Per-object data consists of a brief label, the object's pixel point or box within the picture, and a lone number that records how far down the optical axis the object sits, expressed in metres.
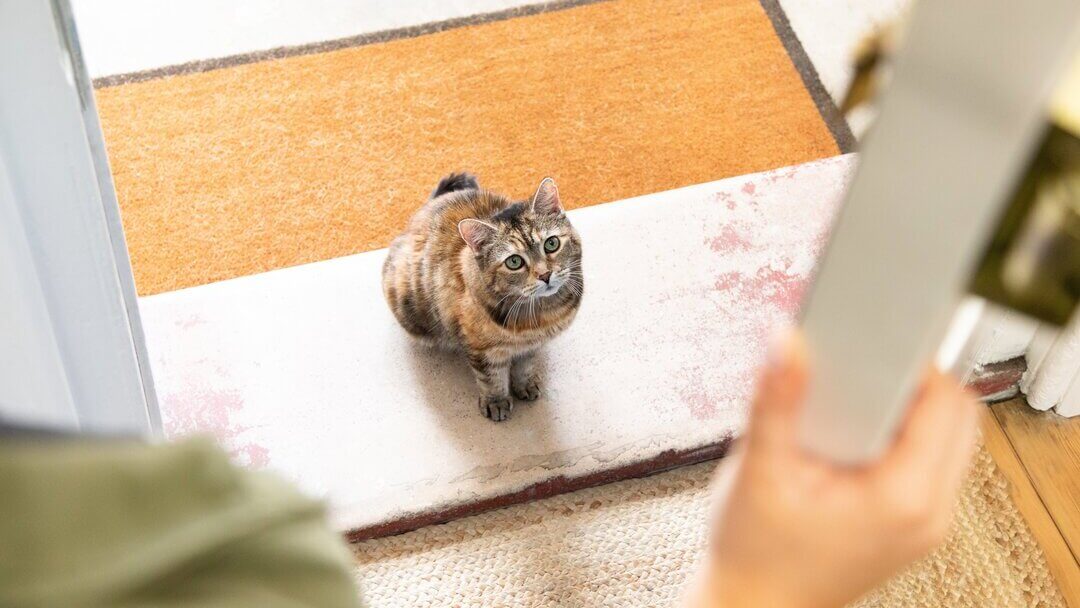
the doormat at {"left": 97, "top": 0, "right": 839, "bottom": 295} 1.72
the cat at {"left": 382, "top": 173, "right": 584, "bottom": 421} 1.29
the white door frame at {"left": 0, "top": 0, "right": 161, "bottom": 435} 0.81
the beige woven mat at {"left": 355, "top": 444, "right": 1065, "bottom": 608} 1.28
